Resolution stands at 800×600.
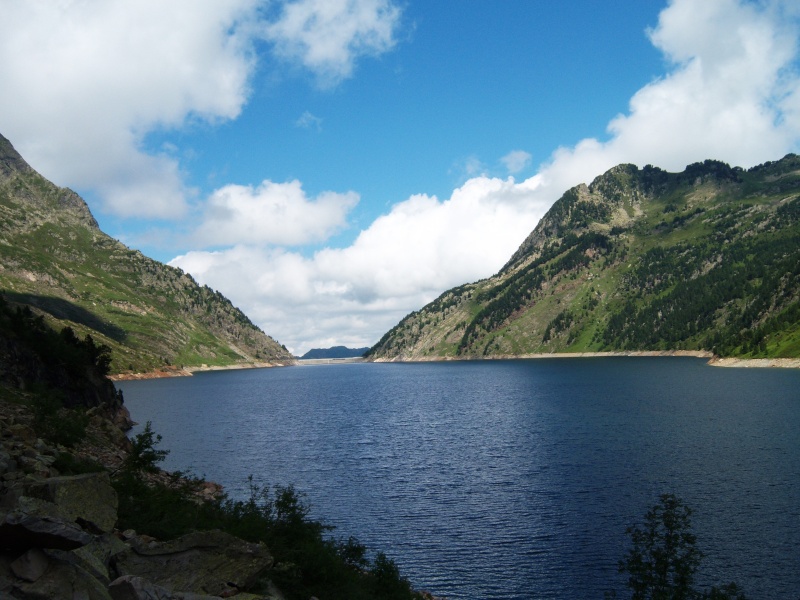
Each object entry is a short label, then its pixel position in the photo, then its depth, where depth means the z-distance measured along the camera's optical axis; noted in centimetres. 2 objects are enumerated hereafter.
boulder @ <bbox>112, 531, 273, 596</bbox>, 1950
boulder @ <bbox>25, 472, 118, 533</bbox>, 1820
